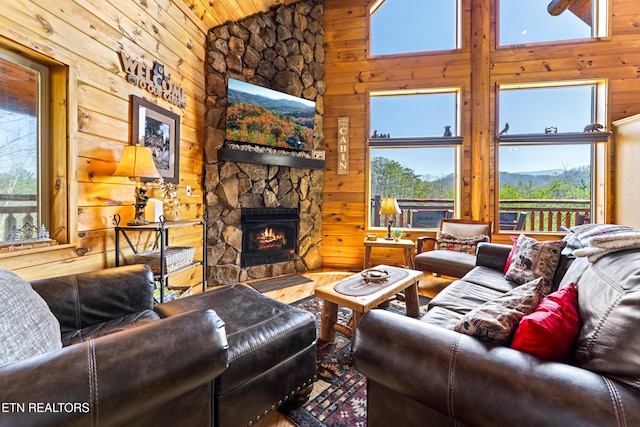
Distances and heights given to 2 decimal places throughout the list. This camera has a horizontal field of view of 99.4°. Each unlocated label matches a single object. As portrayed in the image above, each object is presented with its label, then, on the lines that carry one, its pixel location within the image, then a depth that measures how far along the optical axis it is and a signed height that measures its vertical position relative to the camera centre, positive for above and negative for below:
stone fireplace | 3.31 +0.62
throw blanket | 1.13 -0.14
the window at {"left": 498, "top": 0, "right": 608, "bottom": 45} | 3.75 +2.67
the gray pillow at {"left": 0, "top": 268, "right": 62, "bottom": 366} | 0.82 -0.39
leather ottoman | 1.12 -0.66
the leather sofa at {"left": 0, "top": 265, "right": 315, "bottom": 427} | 0.67 -0.52
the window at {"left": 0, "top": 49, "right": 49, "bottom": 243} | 1.51 +0.37
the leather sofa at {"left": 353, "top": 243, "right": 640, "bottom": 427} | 0.67 -0.47
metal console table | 2.04 -0.18
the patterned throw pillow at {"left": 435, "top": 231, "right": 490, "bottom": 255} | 3.35 -0.40
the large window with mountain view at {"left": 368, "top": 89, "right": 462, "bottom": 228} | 4.10 +0.88
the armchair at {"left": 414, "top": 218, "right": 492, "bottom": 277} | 2.94 -0.49
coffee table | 1.78 -0.60
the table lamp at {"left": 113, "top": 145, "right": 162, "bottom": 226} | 1.95 +0.34
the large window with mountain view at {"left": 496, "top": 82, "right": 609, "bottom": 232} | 3.78 +0.78
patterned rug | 1.34 -1.02
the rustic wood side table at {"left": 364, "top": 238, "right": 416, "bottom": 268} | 3.48 -0.45
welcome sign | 2.18 +1.17
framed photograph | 2.27 +0.71
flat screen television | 3.33 +1.24
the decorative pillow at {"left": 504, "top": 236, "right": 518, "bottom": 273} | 2.37 -0.43
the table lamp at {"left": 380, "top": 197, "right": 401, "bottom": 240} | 3.63 +0.05
